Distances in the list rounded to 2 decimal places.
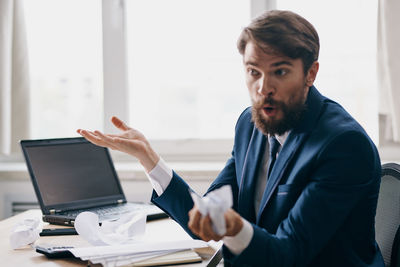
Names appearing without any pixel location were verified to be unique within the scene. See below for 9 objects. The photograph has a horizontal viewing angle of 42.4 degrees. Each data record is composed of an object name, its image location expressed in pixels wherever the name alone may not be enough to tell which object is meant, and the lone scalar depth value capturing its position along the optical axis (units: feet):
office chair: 4.73
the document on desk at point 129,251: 3.94
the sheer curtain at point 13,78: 8.19
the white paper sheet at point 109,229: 4.43
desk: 4.16
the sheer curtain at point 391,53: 7.40
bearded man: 3.82
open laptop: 5.65
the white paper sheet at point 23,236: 4.55
